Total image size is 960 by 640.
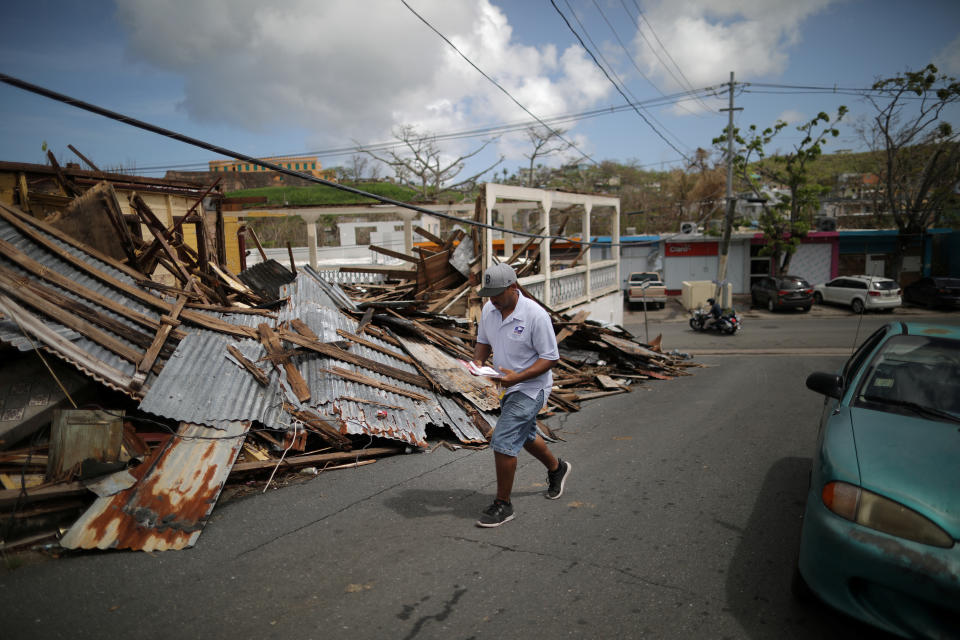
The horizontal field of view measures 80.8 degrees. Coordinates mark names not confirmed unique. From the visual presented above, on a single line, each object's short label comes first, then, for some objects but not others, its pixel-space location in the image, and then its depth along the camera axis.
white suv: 26.14
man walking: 4.33
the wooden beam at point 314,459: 5.18
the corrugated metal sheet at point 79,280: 5.36
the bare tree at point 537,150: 46.37
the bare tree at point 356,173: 53.03
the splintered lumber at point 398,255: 12.48
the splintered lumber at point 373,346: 7.36
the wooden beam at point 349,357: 6.71
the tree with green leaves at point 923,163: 29.88
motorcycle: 22.39
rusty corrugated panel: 3.98
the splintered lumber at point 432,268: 11.54
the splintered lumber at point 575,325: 10.89
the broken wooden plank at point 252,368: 6.06
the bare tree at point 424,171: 45.00
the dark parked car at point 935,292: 26.48
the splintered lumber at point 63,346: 4.99
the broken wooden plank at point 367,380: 6.53
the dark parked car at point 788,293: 28.11
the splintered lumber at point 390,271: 13.29
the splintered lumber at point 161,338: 5.51
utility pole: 26.06
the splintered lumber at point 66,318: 5.39
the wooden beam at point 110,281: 6.52
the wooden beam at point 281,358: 6.08
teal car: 2.61
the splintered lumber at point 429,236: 11.89
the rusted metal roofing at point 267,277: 10.17
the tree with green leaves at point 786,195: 29.80
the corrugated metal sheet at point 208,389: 5.27
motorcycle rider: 22.80
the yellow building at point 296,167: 52.40
